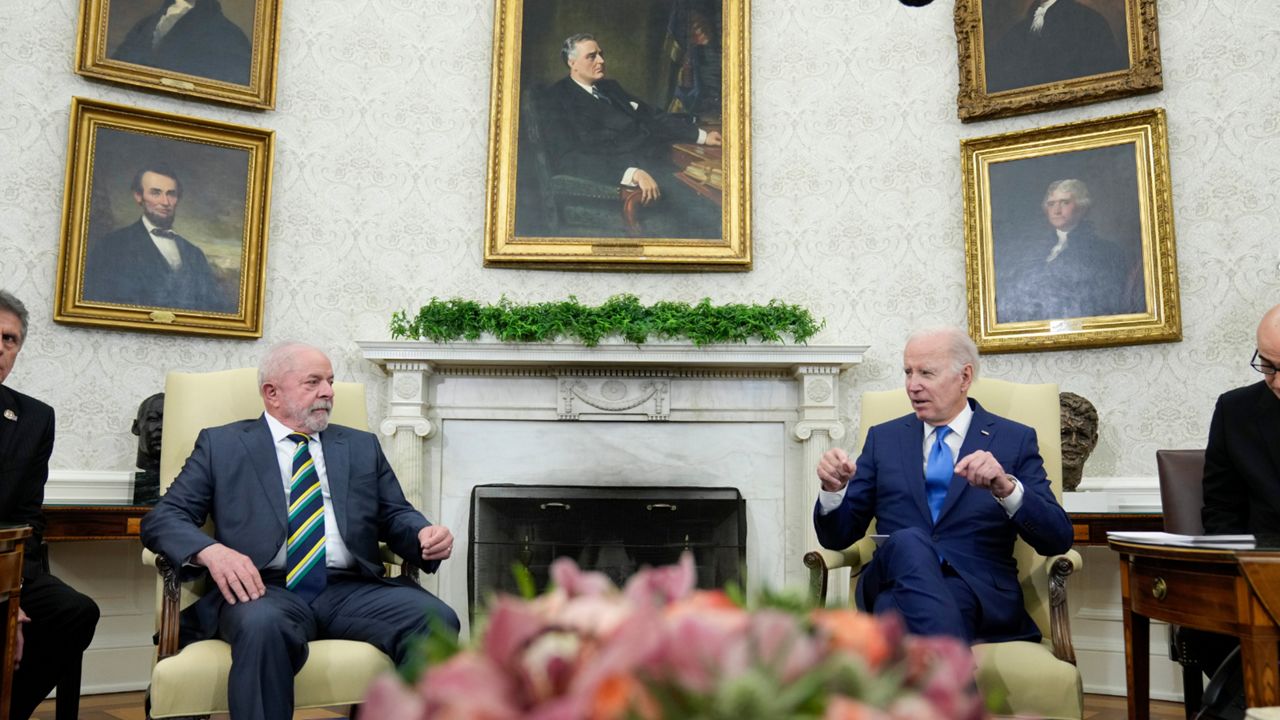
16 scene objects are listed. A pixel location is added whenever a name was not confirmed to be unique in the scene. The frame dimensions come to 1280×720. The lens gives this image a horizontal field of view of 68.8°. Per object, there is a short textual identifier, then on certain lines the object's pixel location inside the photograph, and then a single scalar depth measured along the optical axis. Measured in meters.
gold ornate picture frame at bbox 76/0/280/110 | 4.78
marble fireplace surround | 4.93
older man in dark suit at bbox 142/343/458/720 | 2.55
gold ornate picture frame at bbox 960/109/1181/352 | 4.65
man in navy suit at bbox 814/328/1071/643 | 2.67
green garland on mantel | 4.79
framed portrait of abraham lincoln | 4.65
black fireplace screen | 4.87
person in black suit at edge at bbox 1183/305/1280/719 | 2.95
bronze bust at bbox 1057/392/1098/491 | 4.39
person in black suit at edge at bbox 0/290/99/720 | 3.07
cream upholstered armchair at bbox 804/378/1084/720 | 2.59
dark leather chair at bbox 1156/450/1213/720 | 3.56
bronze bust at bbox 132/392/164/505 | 4.22
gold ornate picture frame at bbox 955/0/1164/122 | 4.77
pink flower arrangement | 0.66
